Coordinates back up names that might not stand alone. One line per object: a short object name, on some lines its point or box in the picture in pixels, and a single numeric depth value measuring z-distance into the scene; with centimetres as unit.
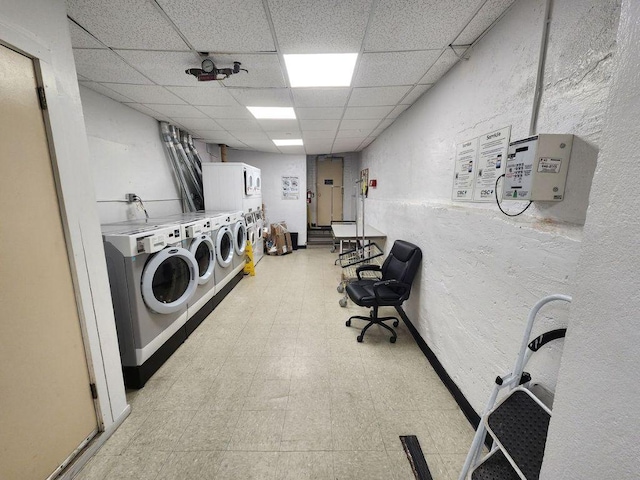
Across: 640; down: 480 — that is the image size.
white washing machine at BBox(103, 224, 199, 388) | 173
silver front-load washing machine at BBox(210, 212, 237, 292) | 306
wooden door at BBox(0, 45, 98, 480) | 100
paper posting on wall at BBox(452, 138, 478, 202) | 159
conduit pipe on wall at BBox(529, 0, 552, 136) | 108
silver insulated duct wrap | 351
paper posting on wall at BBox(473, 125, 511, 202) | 133
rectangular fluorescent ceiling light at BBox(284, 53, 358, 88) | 176
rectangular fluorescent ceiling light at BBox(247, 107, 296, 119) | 278
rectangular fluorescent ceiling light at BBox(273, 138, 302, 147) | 445
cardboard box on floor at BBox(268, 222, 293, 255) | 563
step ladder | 90
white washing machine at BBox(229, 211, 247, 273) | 366
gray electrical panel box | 98
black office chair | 233
